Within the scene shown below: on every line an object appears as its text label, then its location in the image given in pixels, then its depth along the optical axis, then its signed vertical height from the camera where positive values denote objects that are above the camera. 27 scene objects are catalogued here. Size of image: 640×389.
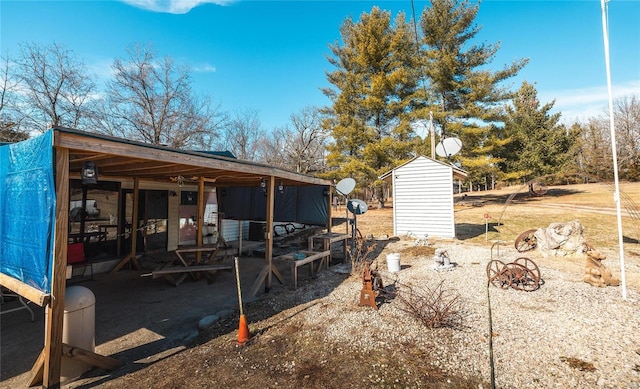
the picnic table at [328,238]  7.35 -0.86
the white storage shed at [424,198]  10.91 +0.39
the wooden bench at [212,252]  6.46 -1.25
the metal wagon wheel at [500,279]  5.39 -1.51
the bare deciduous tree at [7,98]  11.34 +4.83
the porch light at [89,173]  3.22 +0.44
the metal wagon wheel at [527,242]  8.42 -1.18
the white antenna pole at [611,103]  4.49 +1.75
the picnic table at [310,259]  5.82 -1.24
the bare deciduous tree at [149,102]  14.23 +5.98
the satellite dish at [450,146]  11.71 +2.69
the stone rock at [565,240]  7.66 -1.01
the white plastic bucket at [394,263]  6.75 -1.43
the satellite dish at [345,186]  8.71 +0.70
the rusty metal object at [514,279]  5.23 -1.50
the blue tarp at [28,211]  2.67 -0.01
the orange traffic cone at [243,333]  3.54 -1.68
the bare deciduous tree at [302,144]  24.92 +6.30
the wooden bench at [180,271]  5.93 -1.42
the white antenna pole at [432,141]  13.90 +3.35
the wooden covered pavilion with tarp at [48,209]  2.63 +0.01
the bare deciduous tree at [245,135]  28.52 +7.95
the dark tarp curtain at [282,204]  8.21 +0.13
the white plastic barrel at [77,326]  2.86 -1.30
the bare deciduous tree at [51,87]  11.70 +5.75
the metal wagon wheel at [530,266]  6.38 -1.54
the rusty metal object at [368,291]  4.55 -1.47
